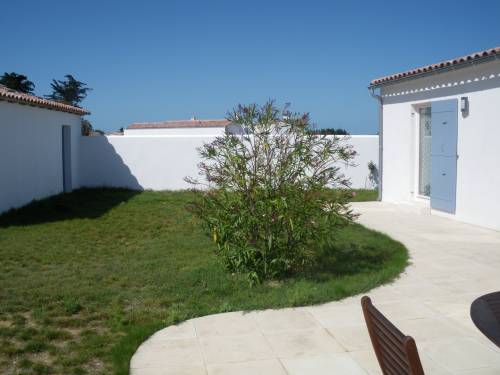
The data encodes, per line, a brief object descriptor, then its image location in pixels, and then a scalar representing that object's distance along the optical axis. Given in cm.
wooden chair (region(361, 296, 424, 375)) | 207
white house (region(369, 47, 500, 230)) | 986
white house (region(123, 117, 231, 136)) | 3300
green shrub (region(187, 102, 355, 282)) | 640
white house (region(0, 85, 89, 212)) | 1240
